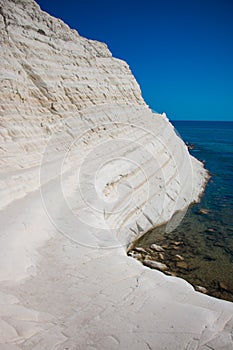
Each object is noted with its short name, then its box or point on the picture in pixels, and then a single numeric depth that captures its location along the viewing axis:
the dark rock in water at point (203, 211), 11.35
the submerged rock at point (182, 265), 7.34
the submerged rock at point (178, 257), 7.73
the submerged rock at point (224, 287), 6.39
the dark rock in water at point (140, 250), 7.99
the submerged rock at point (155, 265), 7.20
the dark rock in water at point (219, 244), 8.59
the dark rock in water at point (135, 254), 7.63
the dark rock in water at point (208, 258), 7.77
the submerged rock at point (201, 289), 6.30
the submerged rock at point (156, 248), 8.14
